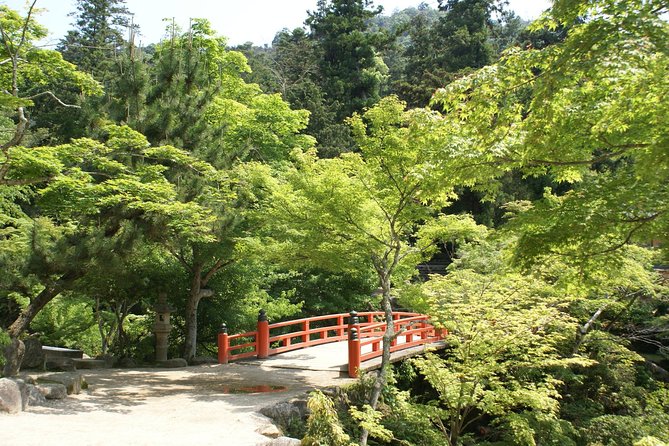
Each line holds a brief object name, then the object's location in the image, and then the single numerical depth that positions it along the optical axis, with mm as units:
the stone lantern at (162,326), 13484
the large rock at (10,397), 7419
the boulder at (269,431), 7559
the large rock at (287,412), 8555
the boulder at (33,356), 11383
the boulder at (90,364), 12956
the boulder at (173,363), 13236
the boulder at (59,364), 11662
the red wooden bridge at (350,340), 11406
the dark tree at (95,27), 32594
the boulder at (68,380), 9242
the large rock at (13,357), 8641
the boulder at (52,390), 8608
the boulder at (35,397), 8227
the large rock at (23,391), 7836
